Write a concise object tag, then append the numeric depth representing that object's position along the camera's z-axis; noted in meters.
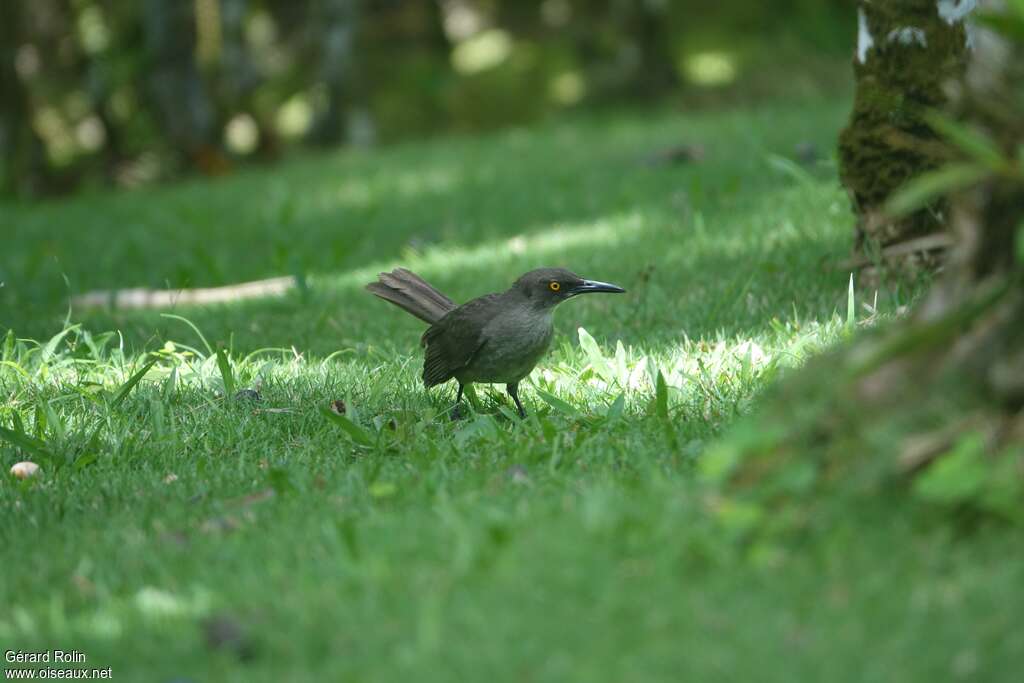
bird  9.97
